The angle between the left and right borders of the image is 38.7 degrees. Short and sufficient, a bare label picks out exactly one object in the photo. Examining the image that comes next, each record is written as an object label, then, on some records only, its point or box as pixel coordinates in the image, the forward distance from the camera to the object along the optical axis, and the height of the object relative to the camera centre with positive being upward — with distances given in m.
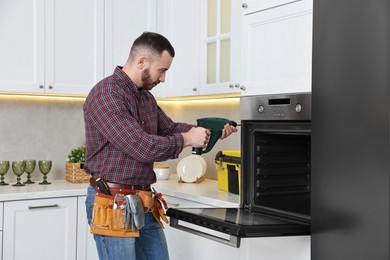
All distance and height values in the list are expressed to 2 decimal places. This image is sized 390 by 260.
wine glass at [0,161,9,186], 3.39 -0.26
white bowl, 3.70 -0.30
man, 2.25 -0.04
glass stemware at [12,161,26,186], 3.38 -0.26
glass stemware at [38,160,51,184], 3.47 -0.26
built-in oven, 2.01 -0.19
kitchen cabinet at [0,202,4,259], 3.00 -0.56
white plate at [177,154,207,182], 3.52 -0.26
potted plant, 3.55 -0.26
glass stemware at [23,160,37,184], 3.45 -0.25
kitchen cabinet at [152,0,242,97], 3.10 +0.49
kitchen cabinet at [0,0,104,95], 3.28 +0.49
